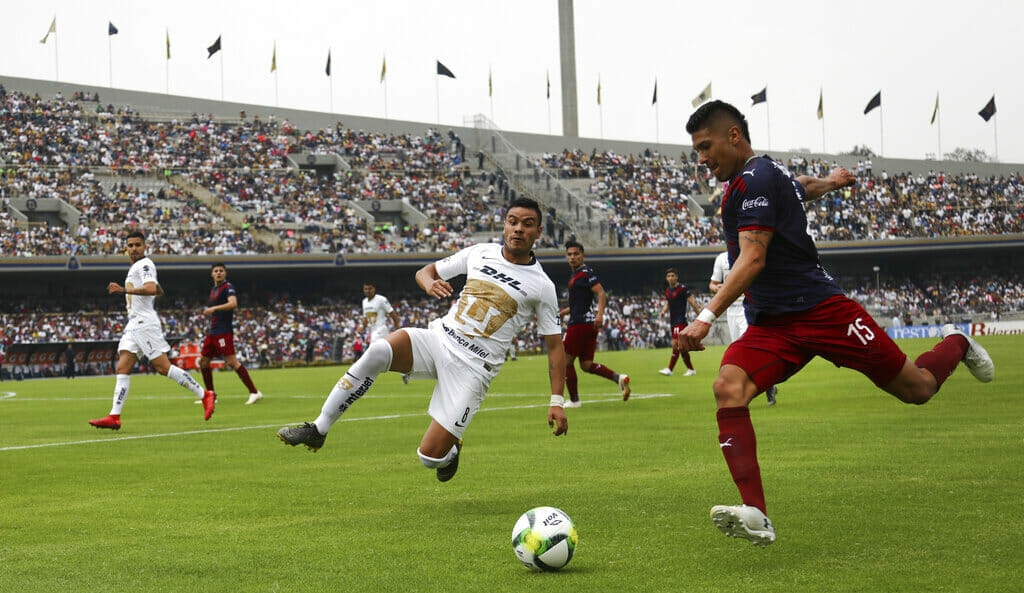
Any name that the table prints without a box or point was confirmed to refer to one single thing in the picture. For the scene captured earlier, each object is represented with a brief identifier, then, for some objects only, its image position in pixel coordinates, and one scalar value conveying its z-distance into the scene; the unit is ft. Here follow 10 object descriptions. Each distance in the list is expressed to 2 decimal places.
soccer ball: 16.19
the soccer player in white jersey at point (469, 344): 24.52
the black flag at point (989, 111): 232.73
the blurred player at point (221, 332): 61.98
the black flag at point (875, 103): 228.02
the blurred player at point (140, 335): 45.19
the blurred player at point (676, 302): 78.74
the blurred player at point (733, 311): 49.57
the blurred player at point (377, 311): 82.64
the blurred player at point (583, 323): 54.19
